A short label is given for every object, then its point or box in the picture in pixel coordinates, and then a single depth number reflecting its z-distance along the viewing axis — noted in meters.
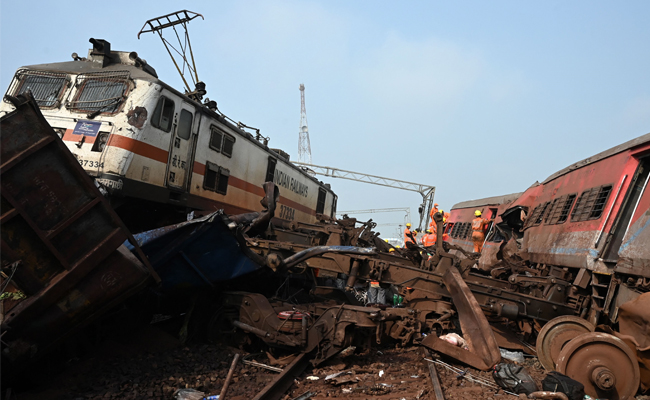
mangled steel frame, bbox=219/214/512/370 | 5.04
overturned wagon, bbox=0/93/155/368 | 3.33
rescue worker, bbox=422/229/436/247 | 13.42
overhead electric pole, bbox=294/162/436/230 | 43.53
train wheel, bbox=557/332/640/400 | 4.82
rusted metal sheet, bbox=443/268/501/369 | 5.22
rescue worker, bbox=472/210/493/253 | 13.44
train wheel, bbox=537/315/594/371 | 5.92
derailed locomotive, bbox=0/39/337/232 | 6.74
